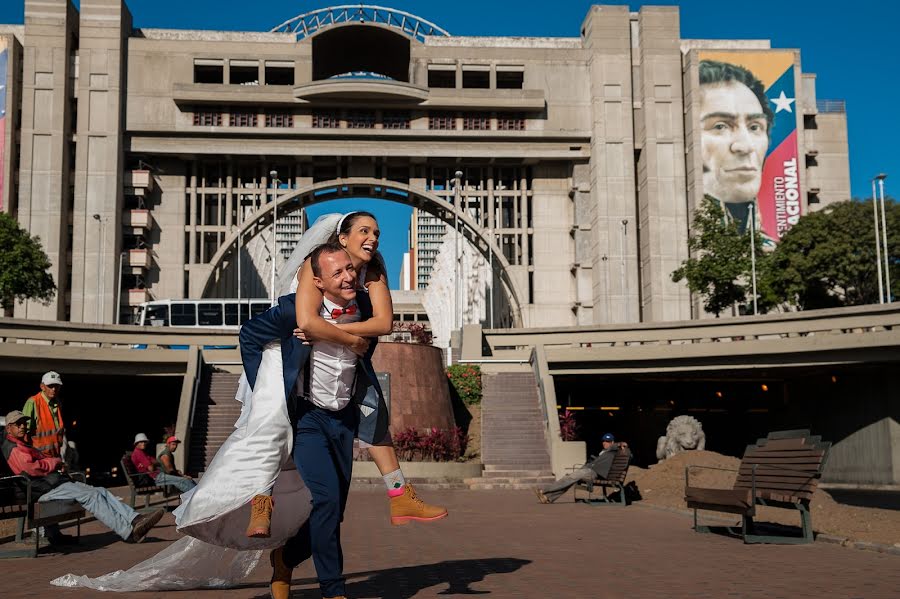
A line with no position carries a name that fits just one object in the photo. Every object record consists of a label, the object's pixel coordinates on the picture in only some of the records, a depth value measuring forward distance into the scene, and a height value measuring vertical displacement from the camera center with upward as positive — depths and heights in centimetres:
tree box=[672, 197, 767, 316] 4481 +591
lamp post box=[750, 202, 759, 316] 4347 +606
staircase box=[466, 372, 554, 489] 2530 -81
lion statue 2300 -77
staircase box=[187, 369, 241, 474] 2688 -21
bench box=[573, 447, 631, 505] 1669 -114
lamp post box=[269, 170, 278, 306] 5306 +1112
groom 582 +1
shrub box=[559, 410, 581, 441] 2819 -66
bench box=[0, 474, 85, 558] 949 -89
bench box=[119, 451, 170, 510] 1323 -93
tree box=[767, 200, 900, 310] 4338 +584
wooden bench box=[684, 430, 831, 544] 1026 -81
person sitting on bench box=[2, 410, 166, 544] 906 -66
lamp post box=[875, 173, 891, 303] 3803 +602
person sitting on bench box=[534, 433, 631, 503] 1680 -106
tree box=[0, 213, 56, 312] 4550 +618
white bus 4234 +379
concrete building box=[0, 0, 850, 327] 5356 +1334
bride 581 -38
